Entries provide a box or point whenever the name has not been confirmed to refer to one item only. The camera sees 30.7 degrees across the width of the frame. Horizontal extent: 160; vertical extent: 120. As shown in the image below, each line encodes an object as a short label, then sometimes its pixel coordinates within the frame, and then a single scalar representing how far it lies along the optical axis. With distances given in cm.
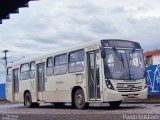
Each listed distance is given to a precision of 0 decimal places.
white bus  1160
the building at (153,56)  3843
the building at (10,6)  964
